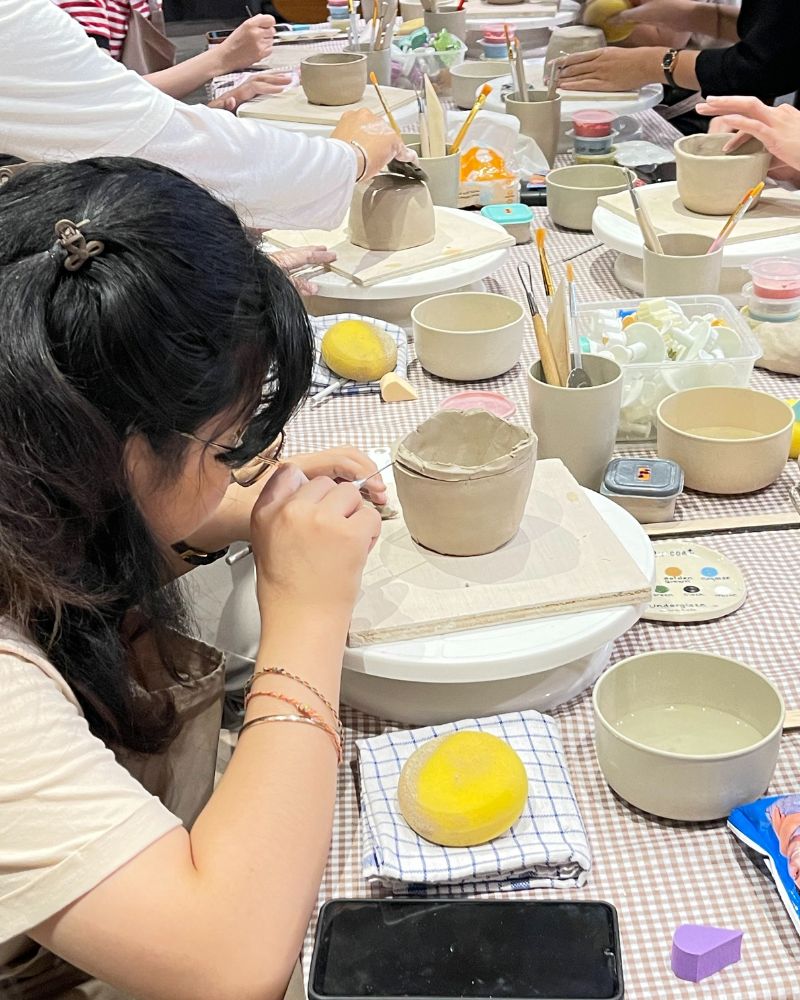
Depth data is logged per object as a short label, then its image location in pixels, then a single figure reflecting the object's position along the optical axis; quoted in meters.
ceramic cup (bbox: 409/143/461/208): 1.75
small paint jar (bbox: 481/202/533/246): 1.78
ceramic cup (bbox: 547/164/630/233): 1.79
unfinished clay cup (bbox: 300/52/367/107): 2.29
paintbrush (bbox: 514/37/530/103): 2.07
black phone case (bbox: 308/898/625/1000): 0.60
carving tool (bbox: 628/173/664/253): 1.43
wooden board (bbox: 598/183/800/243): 1.57
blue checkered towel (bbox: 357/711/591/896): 0.69
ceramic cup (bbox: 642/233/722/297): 1.38
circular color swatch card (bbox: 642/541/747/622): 0.94
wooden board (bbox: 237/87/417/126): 2.29
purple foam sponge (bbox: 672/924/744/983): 0.62
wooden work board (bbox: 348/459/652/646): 0.85
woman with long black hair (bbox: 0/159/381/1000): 0.61
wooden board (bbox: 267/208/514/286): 1.53
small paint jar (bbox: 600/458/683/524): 1.06
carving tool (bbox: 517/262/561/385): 1.07
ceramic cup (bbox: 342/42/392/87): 2.59
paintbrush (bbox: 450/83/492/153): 1.74
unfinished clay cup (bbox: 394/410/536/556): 0.88
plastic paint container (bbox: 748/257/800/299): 1.34
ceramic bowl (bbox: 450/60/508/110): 2.56
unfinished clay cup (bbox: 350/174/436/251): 1.57
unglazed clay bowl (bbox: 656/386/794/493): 1.10
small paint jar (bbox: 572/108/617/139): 2.11
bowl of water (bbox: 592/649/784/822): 0.70
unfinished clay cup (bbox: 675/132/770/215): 1.60
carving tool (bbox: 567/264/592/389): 1.11
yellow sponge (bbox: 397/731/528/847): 0.69
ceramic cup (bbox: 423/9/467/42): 3.07
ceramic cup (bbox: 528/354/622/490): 1.08
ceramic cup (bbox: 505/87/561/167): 2.11
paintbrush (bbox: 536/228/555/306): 1.15
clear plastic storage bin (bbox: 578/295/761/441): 1.20
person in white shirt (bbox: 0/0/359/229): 1.36
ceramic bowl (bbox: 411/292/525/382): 1.35
